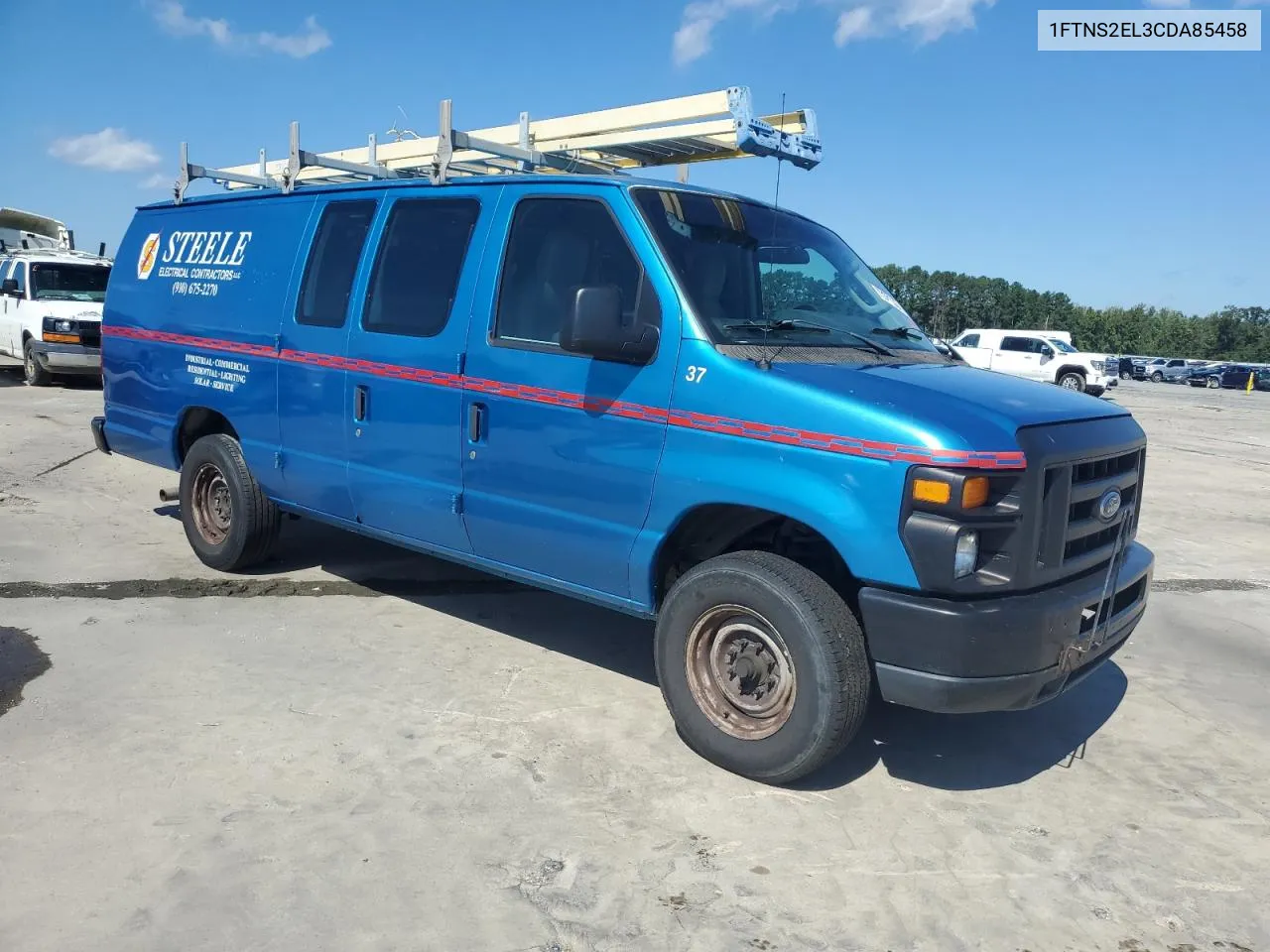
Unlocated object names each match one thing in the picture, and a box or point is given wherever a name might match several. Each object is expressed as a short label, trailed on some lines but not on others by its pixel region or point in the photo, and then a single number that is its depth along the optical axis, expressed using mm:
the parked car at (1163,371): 55438
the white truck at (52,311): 15297
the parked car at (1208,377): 52156
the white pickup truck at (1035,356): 31297
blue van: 3396
